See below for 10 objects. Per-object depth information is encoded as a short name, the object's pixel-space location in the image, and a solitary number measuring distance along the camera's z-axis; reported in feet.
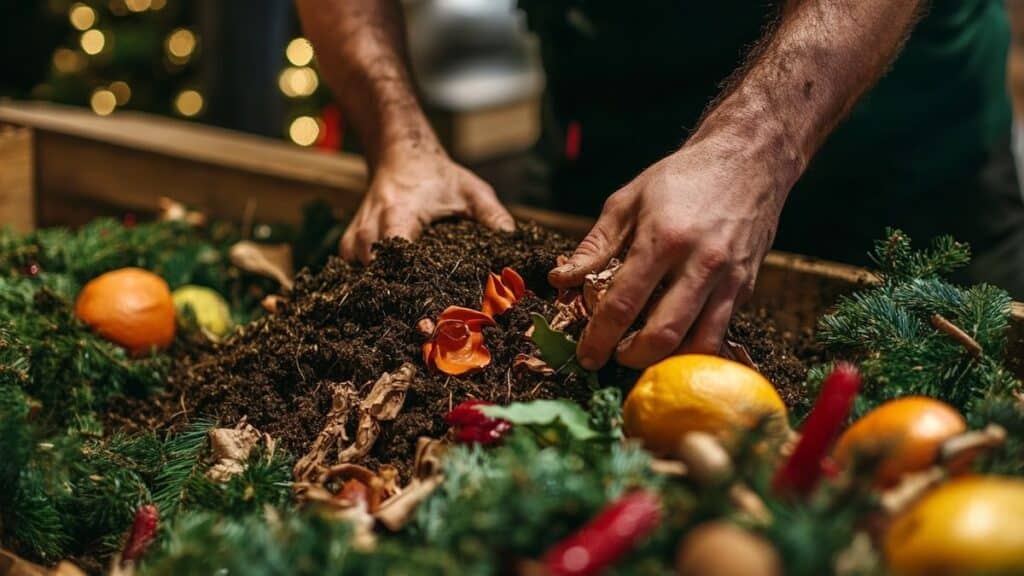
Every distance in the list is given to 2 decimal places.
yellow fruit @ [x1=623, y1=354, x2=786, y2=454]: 2.77
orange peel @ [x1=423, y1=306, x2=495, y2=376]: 3.51
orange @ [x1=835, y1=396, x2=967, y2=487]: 2.48
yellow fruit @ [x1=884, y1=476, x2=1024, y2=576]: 1.93
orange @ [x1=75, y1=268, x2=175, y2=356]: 4.59
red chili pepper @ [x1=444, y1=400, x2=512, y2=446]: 2.95
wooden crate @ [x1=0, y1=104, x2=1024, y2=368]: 6.32
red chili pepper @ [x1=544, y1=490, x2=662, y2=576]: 2.07
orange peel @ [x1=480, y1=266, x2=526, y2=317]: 3.71
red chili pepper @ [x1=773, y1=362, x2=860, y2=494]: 2.39
